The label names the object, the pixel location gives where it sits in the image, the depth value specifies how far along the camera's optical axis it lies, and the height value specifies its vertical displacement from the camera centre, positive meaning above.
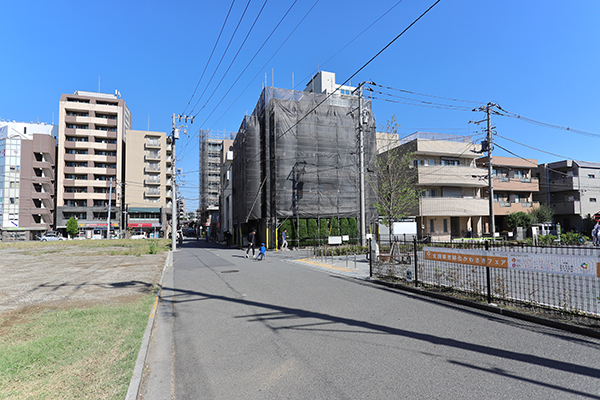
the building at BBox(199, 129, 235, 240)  78.00 +11.72
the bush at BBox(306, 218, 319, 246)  29.50 -1.04
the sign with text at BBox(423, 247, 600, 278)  5.97 -0.94
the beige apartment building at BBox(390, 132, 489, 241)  37.06 +3.83
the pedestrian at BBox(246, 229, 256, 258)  22.44 -1.24
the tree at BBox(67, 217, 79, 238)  55.97 -0.81
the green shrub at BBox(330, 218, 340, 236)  30.12 -0.82
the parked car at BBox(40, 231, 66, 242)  52.47 -2.25
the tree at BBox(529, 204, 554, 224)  39.82 +0.23
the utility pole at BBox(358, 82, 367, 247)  20.64 +4.16
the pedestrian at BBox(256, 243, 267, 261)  19.62 -2.08
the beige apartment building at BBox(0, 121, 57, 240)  58.28 +6.96
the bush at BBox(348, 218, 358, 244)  30.66 -0.95
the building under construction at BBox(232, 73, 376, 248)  29.45 +5.43
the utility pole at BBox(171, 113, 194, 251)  28.97 +2.36
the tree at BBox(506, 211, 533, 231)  38.50 -0.35
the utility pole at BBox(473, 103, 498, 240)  25.38 +6.83
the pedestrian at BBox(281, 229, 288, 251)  27.47 -1.72
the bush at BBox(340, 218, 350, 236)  30.47 -0.74
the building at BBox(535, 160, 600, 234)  44.97 +3.68
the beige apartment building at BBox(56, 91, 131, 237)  59.50 +11.44
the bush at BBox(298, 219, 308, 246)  29.34 -1.20
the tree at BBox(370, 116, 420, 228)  20.48 +2.07
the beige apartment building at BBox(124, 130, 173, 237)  62.56 +7.55
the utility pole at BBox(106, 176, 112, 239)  55.62 -0.38
